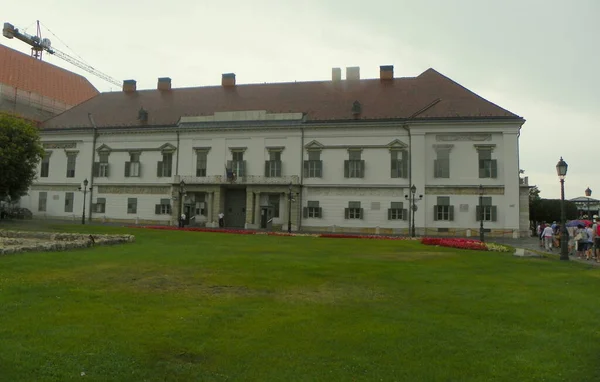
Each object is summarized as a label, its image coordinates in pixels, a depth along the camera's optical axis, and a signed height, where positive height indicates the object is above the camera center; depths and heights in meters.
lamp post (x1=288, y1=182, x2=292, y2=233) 42.28 +1.60
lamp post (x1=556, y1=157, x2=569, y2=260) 19.09 +1.22
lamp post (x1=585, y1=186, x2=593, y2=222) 30.42 +2.26
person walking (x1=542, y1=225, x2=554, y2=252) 24.83 -0.60
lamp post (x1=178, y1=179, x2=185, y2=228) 42.24 +2.34
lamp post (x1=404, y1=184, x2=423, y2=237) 36.43 +1.81
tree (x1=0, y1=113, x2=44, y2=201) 32.72 +4.39
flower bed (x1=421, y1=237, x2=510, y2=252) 22.78 -1.07
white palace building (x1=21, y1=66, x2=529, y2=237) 40.28 +5.88
